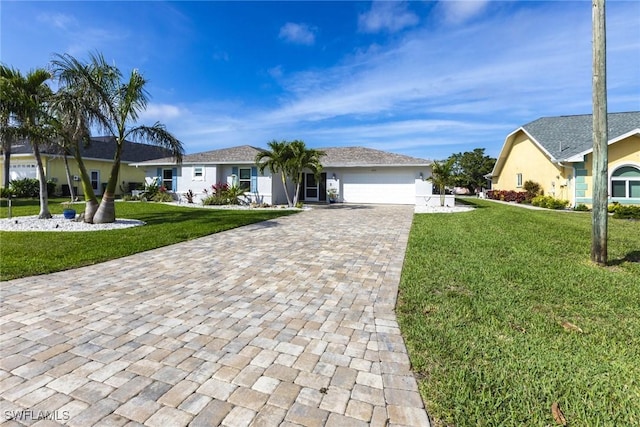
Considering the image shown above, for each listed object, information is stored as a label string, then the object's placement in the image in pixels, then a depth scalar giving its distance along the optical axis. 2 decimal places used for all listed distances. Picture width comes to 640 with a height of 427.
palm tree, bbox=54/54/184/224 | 9.91
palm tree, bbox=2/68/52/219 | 10.58
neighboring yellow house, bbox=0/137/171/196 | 24.75
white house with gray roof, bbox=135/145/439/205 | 21.34
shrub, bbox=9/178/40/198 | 22.94
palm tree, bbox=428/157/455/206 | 18.41
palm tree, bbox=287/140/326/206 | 17.66
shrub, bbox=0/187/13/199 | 22.37
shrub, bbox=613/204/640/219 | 13.22
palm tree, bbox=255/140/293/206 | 17.72
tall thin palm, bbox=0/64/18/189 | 10.52
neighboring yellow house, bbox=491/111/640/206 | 16.55
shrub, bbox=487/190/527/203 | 23.98
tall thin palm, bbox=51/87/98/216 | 9.61
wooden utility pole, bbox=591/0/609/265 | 5.57
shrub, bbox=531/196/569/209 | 18.51
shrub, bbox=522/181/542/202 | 22.84
